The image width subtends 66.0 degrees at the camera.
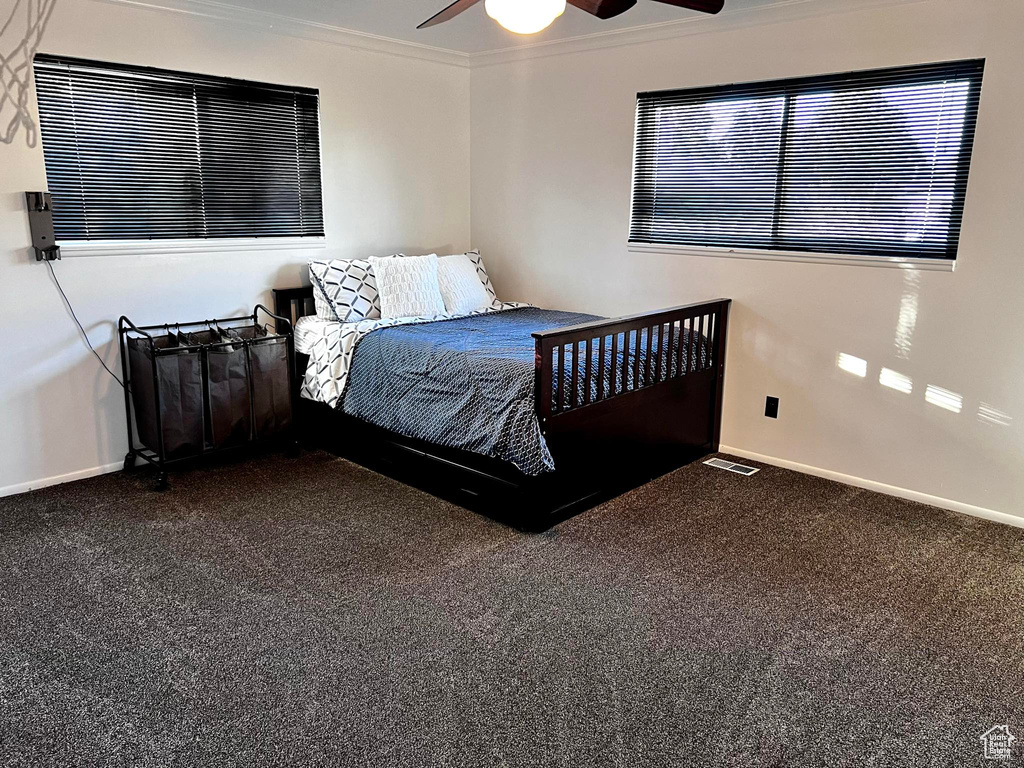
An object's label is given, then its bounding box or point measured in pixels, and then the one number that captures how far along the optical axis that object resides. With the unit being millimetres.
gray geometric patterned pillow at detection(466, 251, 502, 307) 4668
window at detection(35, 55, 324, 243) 3457
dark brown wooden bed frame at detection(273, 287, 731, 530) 3143
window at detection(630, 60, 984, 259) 3250
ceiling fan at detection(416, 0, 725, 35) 2242
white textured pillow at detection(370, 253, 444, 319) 4188
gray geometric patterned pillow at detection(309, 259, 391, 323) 4102
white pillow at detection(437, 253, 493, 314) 4414
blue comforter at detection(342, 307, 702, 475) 3100
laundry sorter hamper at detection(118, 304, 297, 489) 3553
